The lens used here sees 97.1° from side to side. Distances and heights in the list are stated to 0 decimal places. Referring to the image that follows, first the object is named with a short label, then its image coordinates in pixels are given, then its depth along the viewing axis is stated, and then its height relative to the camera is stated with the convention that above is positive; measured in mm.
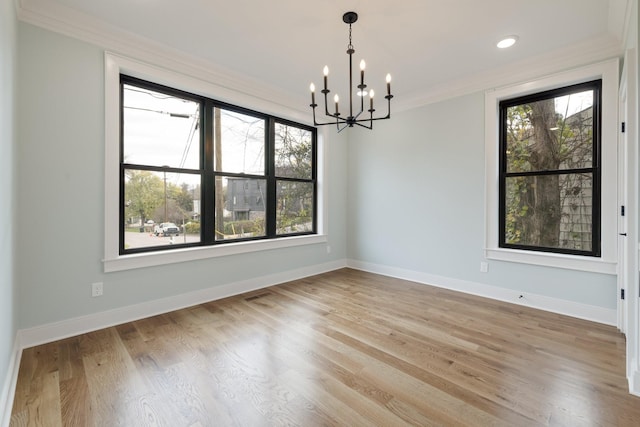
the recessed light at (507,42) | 2717 +1686
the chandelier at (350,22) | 2102 +1656
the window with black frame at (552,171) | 2971 +480
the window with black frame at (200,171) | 2947 +508
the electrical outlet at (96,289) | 2585 -715
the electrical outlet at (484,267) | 3553 -682
